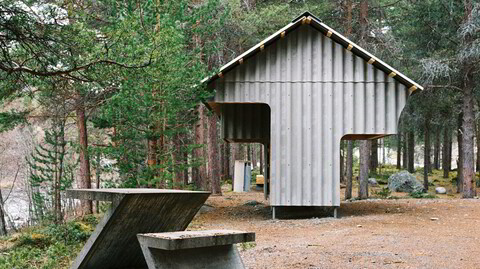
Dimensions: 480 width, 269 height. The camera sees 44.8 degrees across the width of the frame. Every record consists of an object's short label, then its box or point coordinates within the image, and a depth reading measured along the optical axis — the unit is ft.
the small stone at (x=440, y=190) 87.56
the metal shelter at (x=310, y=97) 46.55
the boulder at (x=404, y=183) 90.26
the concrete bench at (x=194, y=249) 17.03
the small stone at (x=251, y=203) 65.36
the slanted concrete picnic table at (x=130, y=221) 18.71
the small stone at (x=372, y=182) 104.63
